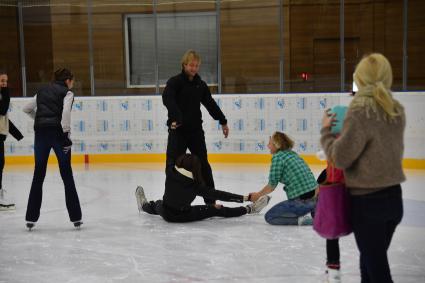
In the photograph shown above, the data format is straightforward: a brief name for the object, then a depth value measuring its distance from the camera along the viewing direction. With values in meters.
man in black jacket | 8.88
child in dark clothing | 8.42
